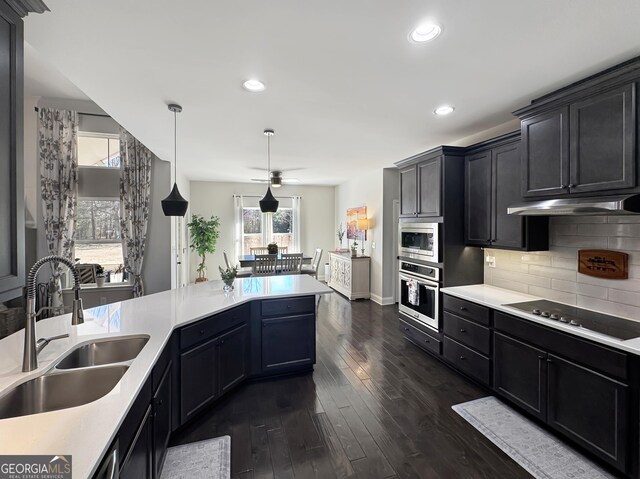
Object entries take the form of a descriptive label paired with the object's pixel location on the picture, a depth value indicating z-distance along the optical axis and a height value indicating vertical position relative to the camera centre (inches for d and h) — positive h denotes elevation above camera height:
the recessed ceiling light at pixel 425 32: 64.4 +46.9
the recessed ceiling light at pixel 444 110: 108.4 +48.6
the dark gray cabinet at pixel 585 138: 73.7 +28.8
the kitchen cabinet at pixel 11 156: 44.4 +13.1
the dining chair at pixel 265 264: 212.8 -19.3
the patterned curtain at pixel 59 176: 159.2 +34.8
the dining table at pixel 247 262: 222.7 -18.2
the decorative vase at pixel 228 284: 117.7 -18.8
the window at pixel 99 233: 174.7 +3.5
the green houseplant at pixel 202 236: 252.5 +2.2
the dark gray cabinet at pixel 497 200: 106.3 +15.1
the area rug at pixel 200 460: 72.9 -58.7
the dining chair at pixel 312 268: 245.0 -26.4
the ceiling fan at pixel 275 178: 229.5 +47.2
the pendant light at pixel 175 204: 114.7 +13.6
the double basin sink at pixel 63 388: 51.6 -28.3
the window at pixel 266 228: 309.4 +11.0
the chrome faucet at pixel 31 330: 53.9 -17.0
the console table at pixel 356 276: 239.8 -32.0
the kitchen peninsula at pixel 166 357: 40.4 -26.2
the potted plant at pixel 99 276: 165.2 -21.0
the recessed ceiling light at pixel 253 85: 90.4 +48.4
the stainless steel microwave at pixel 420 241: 131.3 -1.5
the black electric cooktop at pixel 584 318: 76.0 -23.8
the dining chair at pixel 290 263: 218.2 -19.1
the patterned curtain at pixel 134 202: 173.3 +22.4
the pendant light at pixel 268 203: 153.3 +18.5
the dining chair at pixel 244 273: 236.3 -28.5
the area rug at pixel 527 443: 73.4 -58.4
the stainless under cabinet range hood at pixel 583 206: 72.8 +8.8
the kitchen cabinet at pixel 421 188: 132.9 +24.5
